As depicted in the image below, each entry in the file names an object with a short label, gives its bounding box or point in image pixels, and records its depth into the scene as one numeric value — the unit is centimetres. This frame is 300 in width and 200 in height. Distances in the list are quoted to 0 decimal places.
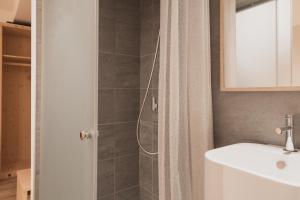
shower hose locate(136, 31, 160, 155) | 167
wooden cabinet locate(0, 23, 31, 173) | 308
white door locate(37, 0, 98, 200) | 118
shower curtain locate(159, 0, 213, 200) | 117
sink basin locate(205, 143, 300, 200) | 62
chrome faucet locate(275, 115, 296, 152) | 91
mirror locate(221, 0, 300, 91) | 98
